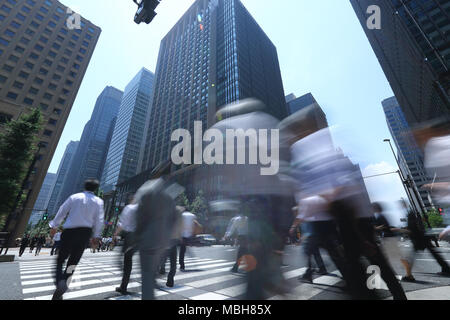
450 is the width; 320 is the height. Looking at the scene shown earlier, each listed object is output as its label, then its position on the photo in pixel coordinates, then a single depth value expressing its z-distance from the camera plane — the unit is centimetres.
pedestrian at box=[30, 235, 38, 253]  2067
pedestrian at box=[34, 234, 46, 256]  1600
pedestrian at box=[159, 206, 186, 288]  312
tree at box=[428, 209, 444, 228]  4941
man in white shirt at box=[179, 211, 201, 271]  448
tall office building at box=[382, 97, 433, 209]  7130
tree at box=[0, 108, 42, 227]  1216
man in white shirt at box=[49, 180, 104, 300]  239
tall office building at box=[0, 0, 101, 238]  4050
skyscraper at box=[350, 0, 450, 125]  3048
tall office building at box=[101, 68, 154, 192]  7881
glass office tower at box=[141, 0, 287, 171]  5028
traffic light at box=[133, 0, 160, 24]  461
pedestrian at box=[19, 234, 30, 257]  1336
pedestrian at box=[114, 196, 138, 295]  256
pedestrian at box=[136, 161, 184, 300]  192
